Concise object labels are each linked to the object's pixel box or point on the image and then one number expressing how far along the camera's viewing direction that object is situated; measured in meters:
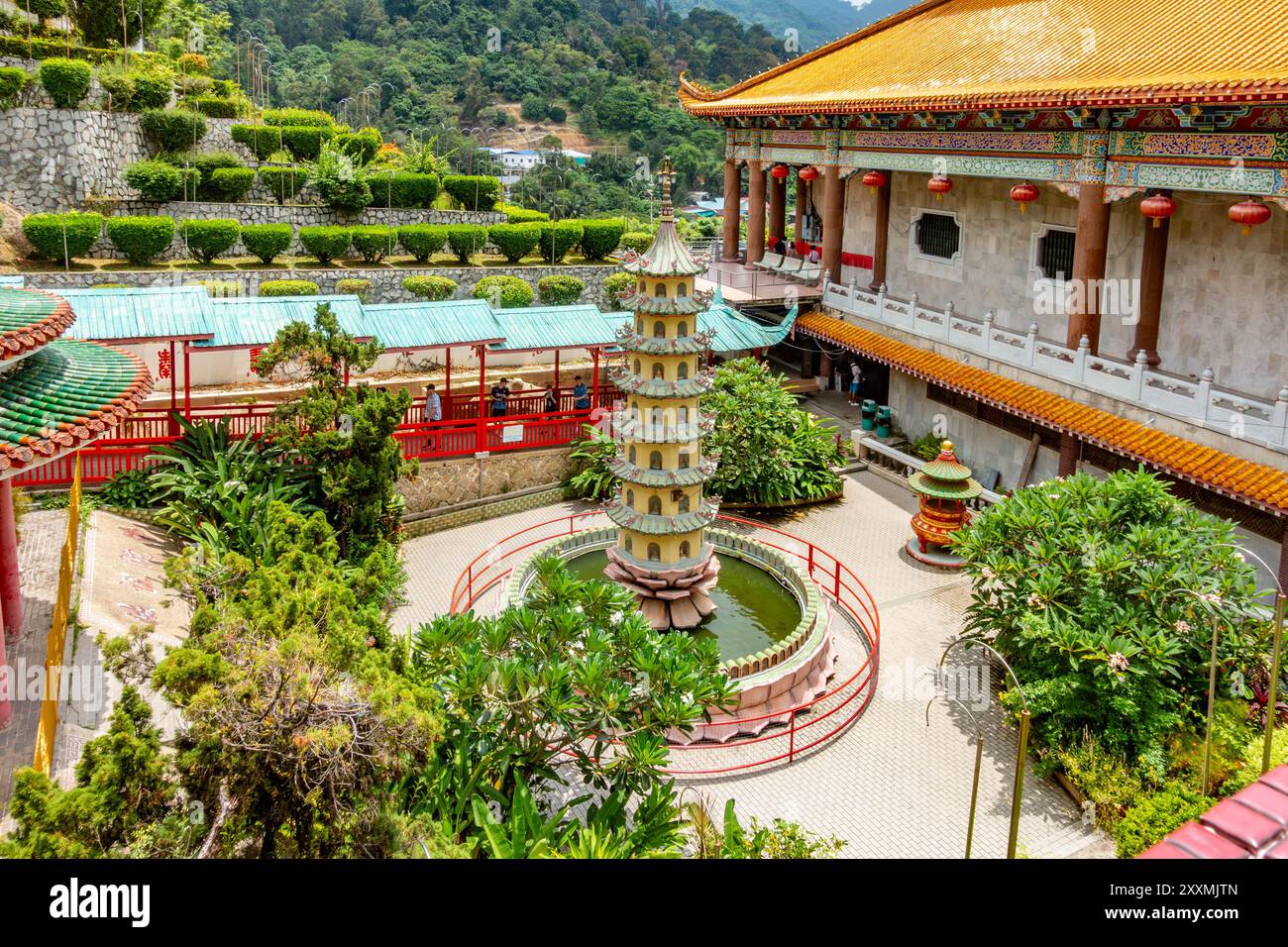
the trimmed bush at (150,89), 32.69
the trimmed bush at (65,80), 30.56
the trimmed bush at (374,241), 32.28
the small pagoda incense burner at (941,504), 17.70
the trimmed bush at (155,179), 30.61
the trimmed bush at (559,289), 32.22
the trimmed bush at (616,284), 33.09
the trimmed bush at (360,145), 37.16
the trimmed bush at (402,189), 35.00
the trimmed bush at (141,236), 28.55
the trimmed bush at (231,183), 32.22
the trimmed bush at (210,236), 29.62
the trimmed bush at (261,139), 35.09
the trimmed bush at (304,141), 35.97
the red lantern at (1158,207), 17.19
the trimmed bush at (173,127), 32.78
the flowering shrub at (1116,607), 11.70
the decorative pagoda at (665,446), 14.04
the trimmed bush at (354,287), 30.05
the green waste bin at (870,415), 23.50
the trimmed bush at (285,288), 28.30
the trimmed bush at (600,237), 35.53
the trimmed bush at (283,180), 33.50
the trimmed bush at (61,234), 27.72
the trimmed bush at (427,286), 31.06
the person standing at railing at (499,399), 21.09
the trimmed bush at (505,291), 30.14
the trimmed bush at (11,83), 30.12
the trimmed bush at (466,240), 33.78
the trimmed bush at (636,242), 37.16
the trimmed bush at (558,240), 35.16
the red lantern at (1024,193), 19.95
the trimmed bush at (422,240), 32.69
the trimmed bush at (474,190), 37.22
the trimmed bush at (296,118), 38.60
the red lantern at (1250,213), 15.52
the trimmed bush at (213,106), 34.94
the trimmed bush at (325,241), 31.52
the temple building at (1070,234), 15.85
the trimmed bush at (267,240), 30.16
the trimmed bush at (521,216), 37.78
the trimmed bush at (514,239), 34.06
